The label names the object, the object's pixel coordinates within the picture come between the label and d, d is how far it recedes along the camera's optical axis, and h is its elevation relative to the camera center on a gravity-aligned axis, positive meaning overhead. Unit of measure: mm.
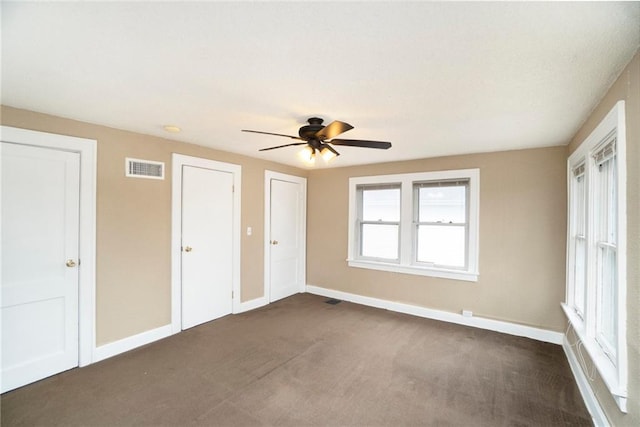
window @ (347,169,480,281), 3979 -132
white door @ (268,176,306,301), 4810 -411
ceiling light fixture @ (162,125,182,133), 2911 +863
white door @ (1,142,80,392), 2391 -457
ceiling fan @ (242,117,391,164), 2283 +654
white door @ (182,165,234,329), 3605 -428
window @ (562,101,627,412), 1629 -270
